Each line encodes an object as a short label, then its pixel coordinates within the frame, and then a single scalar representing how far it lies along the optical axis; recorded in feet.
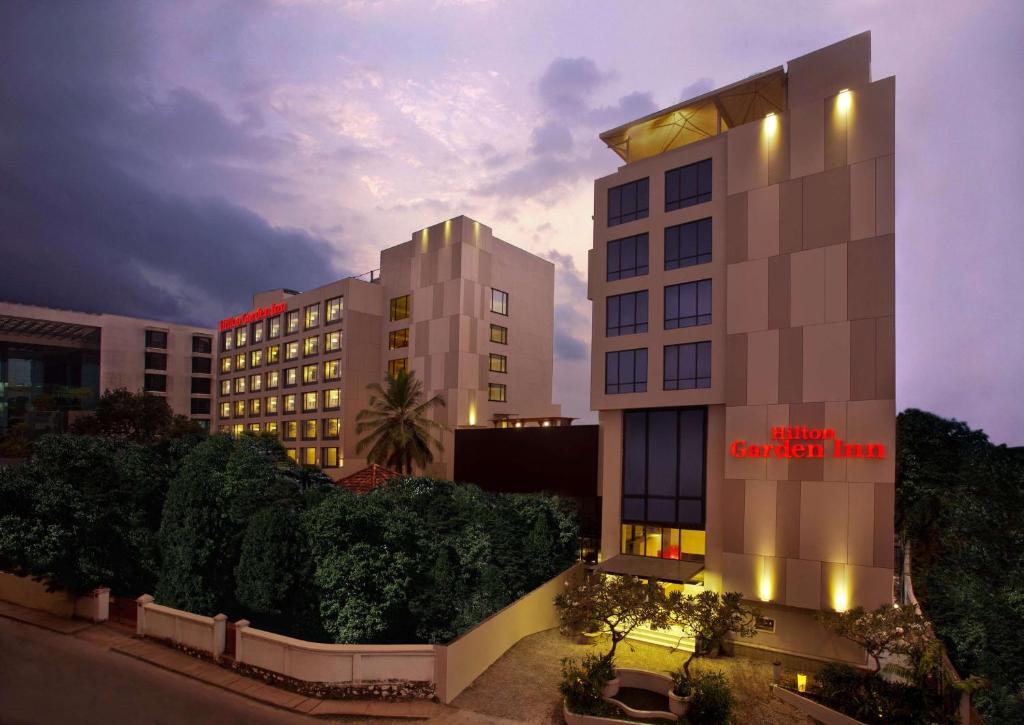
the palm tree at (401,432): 159.02
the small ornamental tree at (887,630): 72.02
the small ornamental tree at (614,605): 74.38
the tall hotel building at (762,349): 87.25
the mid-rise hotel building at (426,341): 176.96
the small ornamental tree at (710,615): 76.48
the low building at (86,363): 281.33
